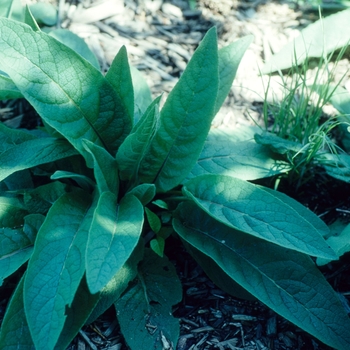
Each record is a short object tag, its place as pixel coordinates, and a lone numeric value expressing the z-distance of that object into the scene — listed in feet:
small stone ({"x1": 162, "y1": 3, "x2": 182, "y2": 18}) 9.46
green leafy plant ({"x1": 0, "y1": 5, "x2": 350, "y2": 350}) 4.58
